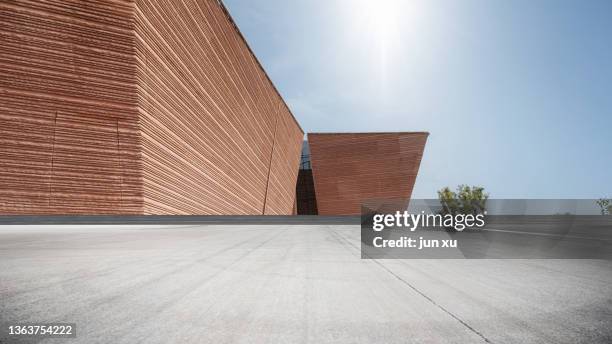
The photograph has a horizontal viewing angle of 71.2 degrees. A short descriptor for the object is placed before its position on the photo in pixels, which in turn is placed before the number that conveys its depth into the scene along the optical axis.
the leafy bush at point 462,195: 39.72
